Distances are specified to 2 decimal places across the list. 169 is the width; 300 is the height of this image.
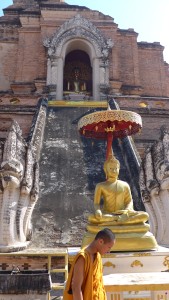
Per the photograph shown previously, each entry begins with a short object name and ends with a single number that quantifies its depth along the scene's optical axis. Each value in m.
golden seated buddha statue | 4.80
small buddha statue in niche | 20.42
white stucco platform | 4.59
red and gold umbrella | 6.44
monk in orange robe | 2.48
